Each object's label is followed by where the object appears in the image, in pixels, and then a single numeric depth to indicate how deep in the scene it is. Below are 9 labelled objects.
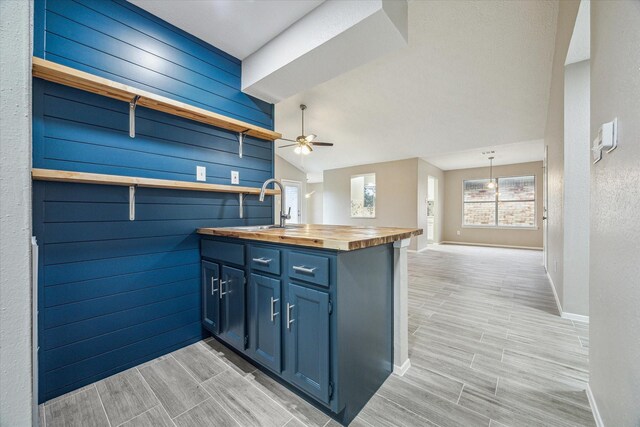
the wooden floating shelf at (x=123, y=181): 1.42
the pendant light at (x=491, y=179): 7.47
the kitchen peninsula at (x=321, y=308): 1.25
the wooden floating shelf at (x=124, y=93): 1.42
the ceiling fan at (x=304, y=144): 4.52
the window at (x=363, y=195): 7.73
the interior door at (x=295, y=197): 8.33
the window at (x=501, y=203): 7.35
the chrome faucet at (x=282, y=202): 2.20
